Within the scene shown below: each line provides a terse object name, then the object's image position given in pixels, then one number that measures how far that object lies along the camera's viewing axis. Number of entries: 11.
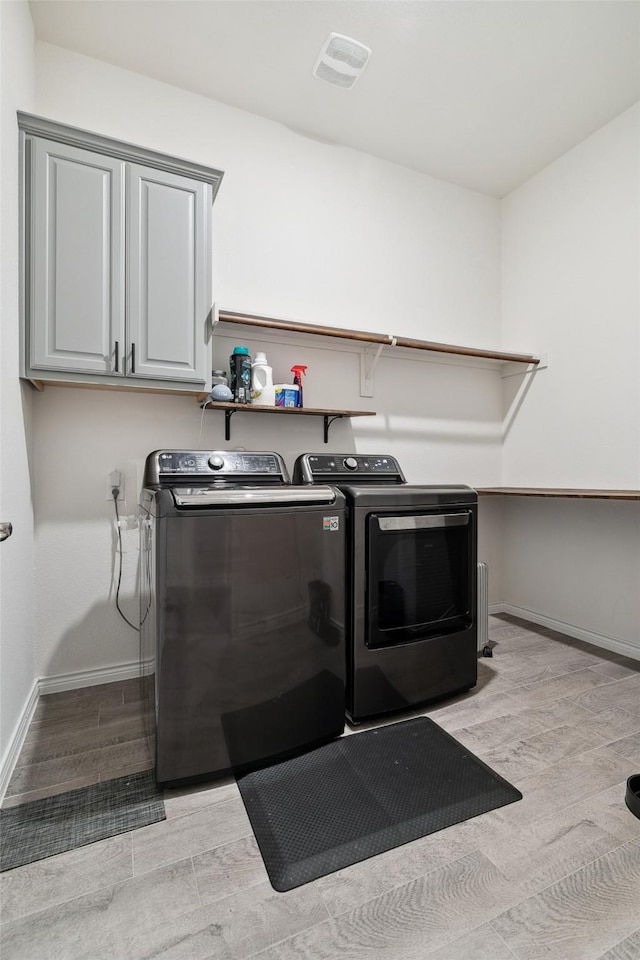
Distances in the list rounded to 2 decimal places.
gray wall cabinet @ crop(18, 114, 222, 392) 1.79
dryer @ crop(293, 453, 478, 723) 1.78
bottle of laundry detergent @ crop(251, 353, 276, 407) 2.29
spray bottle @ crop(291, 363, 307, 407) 2.46
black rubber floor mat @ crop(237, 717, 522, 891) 1.21
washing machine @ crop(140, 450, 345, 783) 1.40
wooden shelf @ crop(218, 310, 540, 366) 2.18
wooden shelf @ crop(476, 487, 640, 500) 2.18
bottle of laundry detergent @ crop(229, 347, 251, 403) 2.20
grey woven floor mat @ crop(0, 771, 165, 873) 1.22
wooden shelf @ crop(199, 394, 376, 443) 2.17
